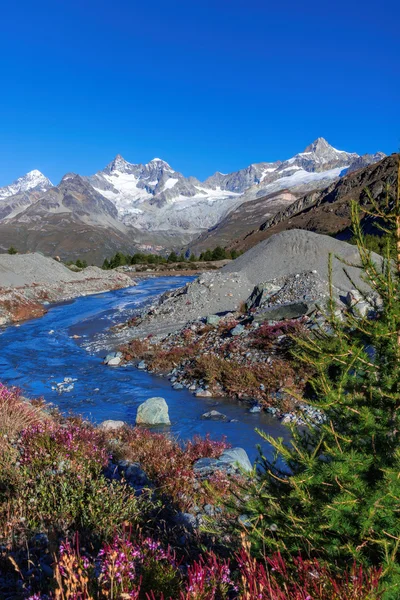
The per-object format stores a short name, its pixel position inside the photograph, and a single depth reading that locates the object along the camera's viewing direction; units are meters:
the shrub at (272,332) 18.09
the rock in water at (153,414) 12.94
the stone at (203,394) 15.80
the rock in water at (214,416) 13.47
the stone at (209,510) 6.56
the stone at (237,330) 20.30
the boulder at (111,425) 10.99
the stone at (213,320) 23.25
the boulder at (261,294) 25.11
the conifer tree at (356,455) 3.23
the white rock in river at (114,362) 20.45
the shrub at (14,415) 7.54
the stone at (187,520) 5.92
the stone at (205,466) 8.15
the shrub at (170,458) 6.95
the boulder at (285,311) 20.06
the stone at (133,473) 7.15
